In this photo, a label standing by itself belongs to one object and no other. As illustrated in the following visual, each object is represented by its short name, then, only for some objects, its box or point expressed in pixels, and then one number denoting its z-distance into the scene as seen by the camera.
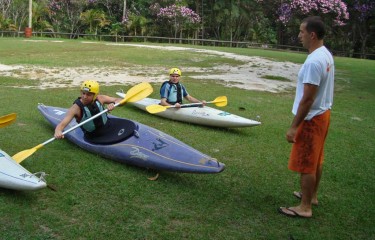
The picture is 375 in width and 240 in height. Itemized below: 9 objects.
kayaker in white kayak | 6.12
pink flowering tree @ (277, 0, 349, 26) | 23.19
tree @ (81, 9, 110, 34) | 25.08
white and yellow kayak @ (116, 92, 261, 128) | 5.65
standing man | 2.91
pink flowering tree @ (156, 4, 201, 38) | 25.03
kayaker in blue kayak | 4.12
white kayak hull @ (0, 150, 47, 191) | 3.17
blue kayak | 3.69
